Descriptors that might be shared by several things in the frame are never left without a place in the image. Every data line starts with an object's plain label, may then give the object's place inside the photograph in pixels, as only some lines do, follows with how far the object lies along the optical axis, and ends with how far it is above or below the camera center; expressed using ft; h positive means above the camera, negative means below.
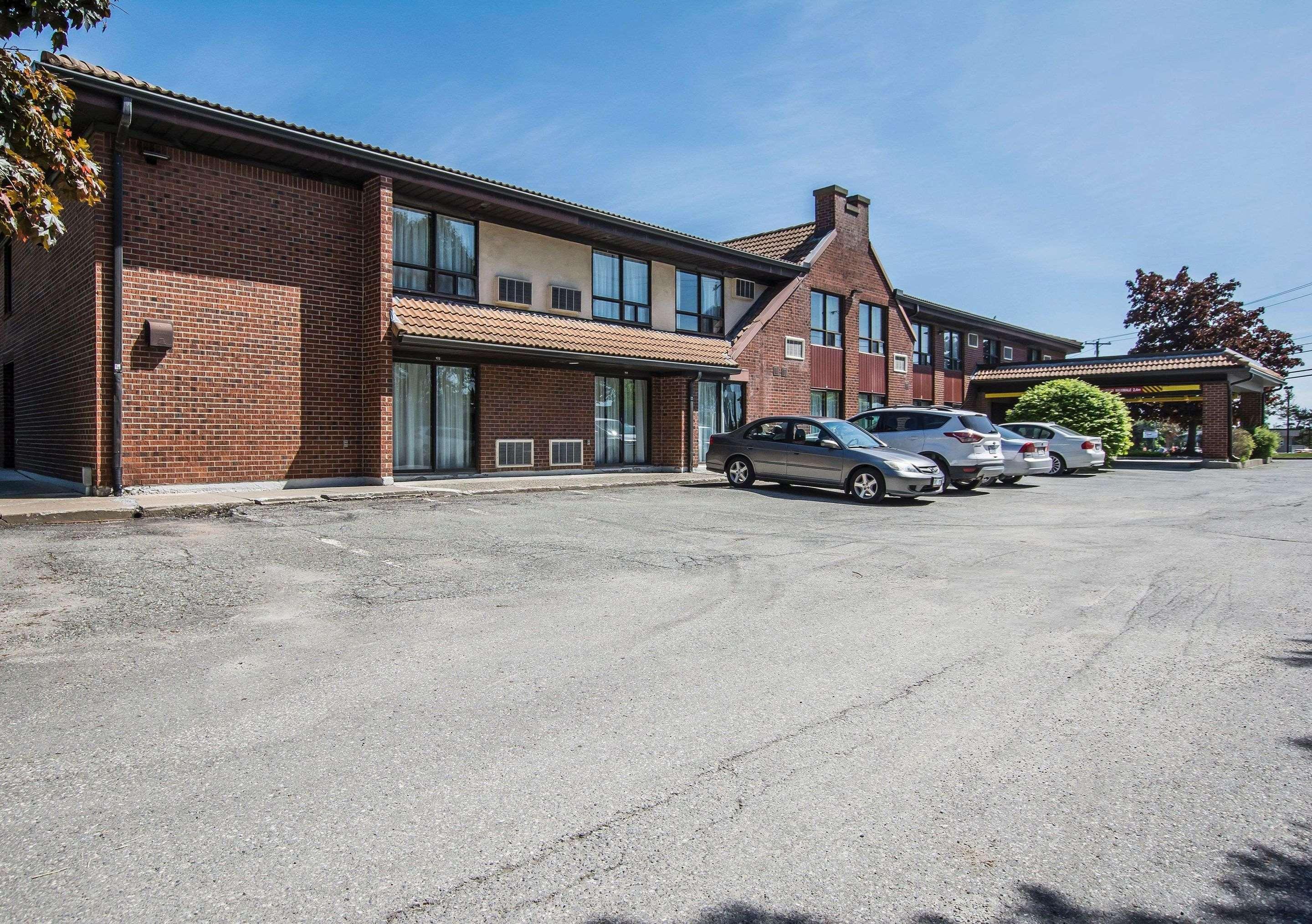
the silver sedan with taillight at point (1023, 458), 60.75 -0.61
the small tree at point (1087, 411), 85.46 +4.23
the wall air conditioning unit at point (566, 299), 57.93 +10.78
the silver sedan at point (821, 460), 45.98 -0.70
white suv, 52.95 +0.64
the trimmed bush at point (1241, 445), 92.53 +0.71
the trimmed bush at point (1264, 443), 103.35 +1.12
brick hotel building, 39.47 +7.46
